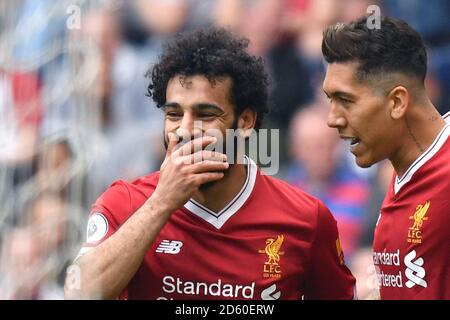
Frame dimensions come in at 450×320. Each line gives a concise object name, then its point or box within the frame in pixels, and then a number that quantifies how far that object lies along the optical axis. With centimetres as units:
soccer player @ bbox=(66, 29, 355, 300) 807
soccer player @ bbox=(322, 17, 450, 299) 851
